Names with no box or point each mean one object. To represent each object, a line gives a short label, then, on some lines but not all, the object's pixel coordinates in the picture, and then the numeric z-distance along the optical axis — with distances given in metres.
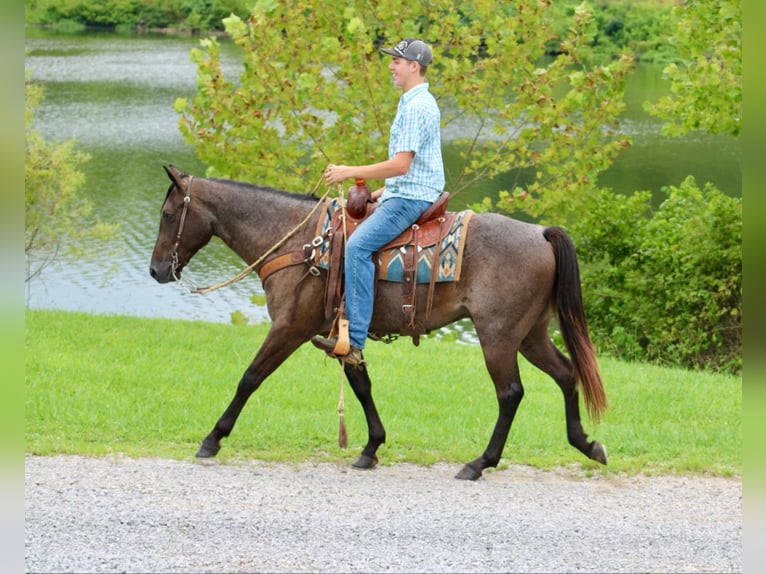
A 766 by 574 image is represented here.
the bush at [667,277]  14.39
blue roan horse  7.46
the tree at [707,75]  14.41
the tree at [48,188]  18.50
